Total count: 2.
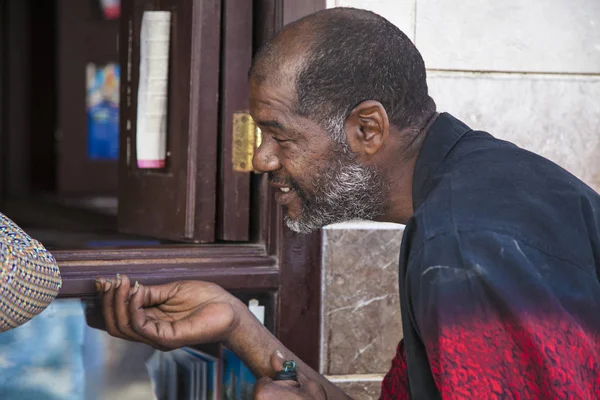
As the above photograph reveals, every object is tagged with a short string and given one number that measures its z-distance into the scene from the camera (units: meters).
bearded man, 1.49
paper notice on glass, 2.19
